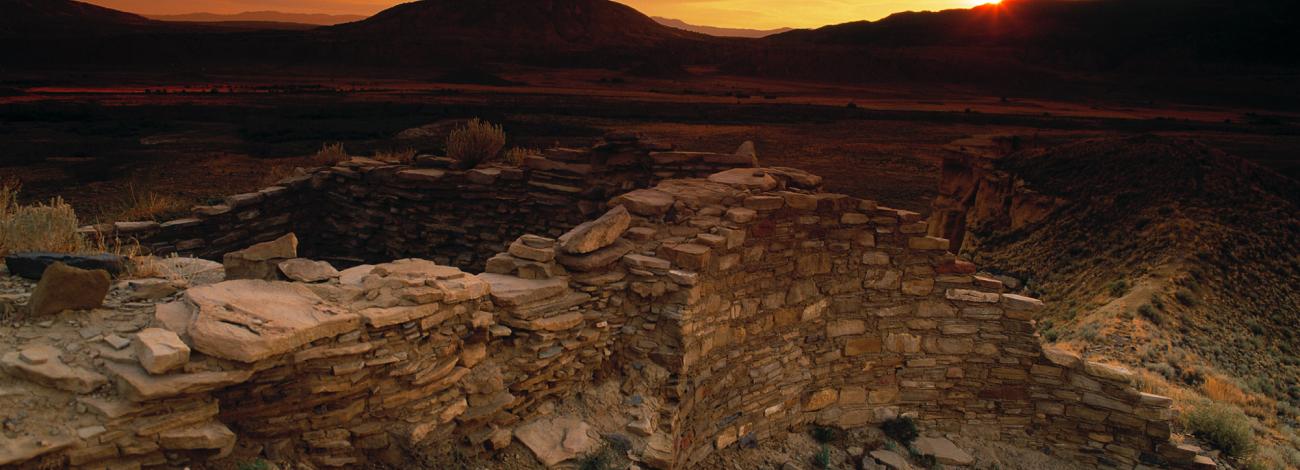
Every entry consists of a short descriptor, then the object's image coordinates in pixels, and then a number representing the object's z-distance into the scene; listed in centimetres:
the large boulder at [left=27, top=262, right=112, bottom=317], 379
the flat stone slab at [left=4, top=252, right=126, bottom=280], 435
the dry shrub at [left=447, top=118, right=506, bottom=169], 1021
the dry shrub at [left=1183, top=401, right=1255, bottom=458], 697
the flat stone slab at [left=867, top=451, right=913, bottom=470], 618
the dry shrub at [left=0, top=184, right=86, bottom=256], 489
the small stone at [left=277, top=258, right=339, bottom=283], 442
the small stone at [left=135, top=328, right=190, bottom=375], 325
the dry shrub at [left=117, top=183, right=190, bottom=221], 921
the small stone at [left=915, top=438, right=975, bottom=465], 643
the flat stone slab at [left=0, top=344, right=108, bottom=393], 323
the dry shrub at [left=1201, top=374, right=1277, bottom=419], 827
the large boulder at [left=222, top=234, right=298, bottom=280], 457
